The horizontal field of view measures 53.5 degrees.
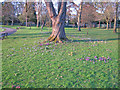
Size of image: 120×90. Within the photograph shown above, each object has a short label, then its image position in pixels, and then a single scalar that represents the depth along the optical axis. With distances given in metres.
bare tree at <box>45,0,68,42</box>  10.09
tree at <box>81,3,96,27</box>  17.29
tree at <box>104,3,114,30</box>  28.59
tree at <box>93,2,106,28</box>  41.08
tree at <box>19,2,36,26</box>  44.99
